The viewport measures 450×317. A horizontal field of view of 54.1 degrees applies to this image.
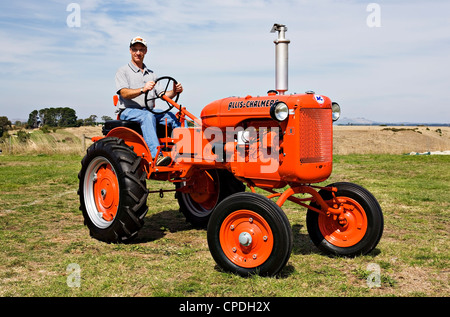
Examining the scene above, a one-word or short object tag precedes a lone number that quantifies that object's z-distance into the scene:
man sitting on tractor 5.25
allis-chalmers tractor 3.89
